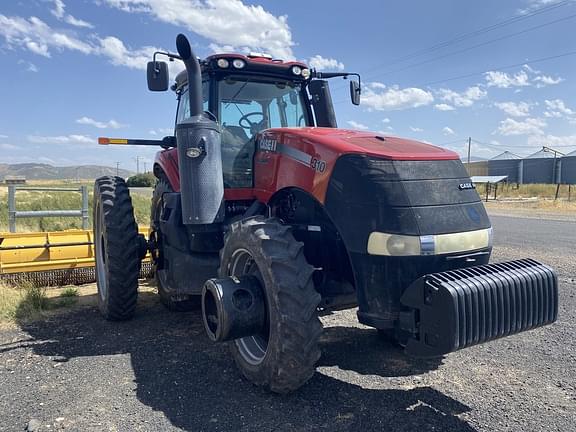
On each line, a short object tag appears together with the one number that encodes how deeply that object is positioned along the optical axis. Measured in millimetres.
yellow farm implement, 6234
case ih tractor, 3031
